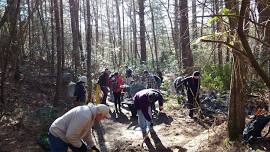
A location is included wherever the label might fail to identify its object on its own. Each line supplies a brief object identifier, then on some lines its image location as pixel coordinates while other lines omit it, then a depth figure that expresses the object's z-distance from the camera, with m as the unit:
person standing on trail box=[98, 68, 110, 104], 8.28
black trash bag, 4.28
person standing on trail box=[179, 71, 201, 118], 6.72
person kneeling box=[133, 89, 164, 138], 5.53
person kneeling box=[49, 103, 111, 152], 3.29
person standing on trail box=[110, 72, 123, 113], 7.88
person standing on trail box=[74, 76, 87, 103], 8.08
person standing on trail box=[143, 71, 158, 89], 9.84
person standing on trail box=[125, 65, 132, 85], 11.49
